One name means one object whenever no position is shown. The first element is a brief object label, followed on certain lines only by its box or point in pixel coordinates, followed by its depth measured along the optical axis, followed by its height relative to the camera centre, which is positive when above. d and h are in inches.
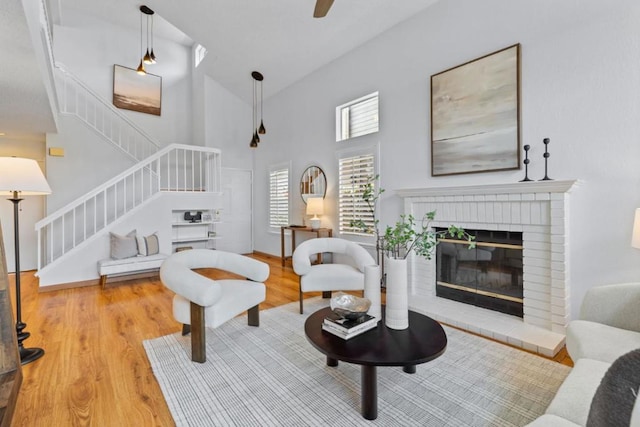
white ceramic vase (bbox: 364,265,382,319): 83.5 -20.8
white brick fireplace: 103.5 -15.4
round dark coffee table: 63.3 -30.5
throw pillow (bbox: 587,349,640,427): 21.3 -13.5
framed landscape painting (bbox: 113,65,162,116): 256.4 +106.1
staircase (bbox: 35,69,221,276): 192.2 +31.9
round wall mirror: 209.9 +20.3
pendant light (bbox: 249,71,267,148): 219.3 +98.1
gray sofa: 21.9 -26.4
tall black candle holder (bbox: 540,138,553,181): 107.2 +19.4
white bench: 172.9 -31.2
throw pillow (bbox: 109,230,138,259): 180.1 -20.5
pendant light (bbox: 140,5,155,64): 208.3 +154.6
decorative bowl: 76.1 -24.6
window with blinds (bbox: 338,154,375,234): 177.5 +13.7
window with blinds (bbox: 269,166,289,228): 247.1 +12.6
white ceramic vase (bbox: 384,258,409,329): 77.9 -21.7
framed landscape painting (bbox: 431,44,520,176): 118.5 +40.2
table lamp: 203.8 +2.2
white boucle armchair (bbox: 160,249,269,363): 88.6 -26.1
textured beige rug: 66.6 -44.6
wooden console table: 201.3 -14.0
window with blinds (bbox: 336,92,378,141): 175.9 +57.5
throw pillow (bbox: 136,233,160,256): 189.9 -20.8
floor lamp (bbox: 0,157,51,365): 86.2 +8.3
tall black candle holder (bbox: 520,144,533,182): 111.0 +17.7
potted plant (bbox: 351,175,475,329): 77.9 -20.5
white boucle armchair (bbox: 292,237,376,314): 124.0 -26.0
